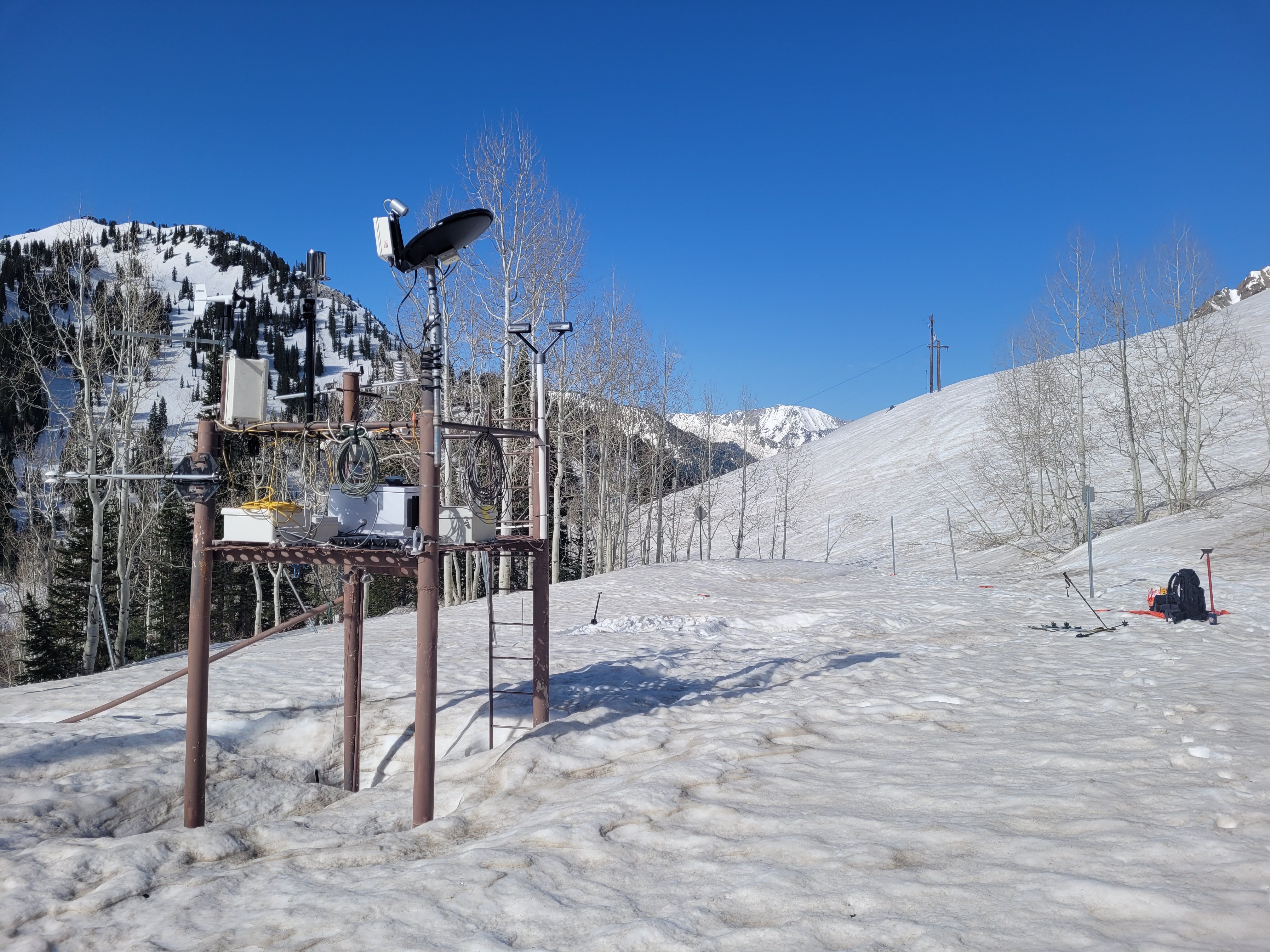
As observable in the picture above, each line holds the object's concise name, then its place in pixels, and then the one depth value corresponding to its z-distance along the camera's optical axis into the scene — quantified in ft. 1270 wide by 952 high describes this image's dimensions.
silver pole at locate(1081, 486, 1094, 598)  58.34
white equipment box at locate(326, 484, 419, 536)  26.50
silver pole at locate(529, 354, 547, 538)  29.27
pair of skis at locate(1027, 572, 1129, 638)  45.80
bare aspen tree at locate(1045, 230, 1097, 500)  107.65
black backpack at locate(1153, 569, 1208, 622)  47.34
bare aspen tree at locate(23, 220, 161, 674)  79.56
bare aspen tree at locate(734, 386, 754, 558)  142.00
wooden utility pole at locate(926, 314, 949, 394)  254.06
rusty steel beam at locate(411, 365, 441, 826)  22.50
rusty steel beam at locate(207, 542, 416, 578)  24.11
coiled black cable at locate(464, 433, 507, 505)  28.43
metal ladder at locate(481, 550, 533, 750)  27.58
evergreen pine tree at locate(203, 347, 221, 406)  110.22
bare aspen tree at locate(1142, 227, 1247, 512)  98.12
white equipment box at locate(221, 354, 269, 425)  26.21
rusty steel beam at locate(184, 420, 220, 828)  25.16
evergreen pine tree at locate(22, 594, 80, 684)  103.35
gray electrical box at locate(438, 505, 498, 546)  25.50
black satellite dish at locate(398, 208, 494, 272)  23.26
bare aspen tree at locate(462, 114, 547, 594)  81.82
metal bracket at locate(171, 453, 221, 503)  25.31
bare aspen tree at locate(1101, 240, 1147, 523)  100.89
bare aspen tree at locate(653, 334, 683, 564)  131.34
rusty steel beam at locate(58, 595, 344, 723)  29.94
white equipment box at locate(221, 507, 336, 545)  25.50
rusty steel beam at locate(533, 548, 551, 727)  29.53
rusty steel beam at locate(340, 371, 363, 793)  28.12
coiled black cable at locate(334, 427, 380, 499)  25.99
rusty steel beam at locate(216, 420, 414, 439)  26.61
